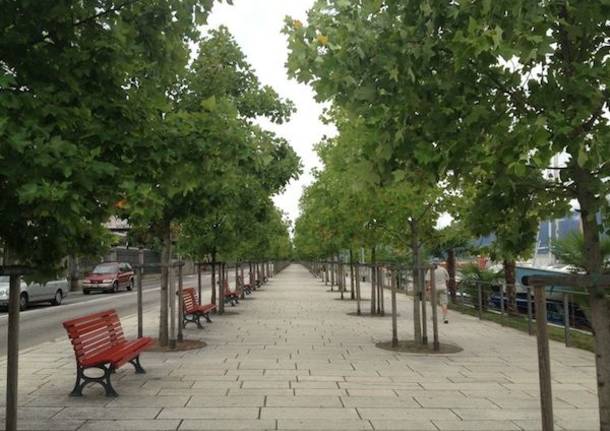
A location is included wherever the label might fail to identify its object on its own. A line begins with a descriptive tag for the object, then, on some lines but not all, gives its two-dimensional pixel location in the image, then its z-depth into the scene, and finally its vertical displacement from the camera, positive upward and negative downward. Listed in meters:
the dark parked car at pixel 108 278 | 34.84 -0.13
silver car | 22.44 -0.58
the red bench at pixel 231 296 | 22.86 -0.82
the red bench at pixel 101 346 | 7.62 -0.94
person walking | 16.58 -0.49
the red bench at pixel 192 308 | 15.07 -0.82
